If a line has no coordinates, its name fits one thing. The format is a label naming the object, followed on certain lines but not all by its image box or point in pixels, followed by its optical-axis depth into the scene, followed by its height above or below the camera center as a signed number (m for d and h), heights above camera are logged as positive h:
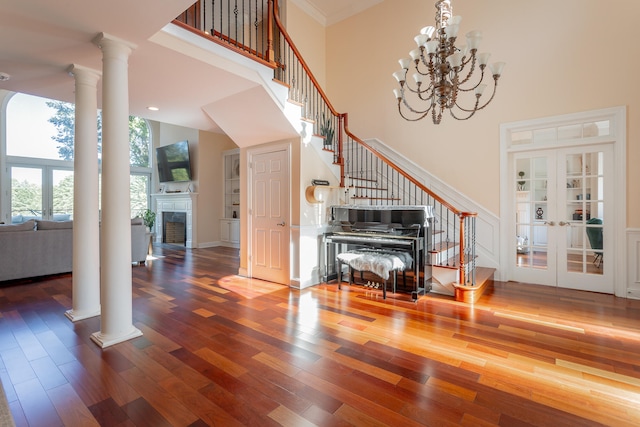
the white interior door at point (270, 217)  4.71 -0.05
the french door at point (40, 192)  7.78 +0.60
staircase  3.97 +0.55
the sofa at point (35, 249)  4.68 -0.53
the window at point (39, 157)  7.74 +1.52
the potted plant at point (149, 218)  8.68 -0.10
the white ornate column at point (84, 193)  3.23 +0.23
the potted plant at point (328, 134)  5.32 +1.36
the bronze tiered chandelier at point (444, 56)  2.91 +1.53
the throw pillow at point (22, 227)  4.64 -0.17
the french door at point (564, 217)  4.30 -0.08
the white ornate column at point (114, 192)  2.71 +0.20
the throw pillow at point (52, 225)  5.02 -0.15
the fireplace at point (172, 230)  9.47 -0.47
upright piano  4.09 -0.27
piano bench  3.92 -0.63
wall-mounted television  8.71 +1.51
